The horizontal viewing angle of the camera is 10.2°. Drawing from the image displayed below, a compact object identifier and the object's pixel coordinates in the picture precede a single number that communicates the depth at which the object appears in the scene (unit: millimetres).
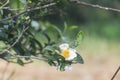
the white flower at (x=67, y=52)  2718
